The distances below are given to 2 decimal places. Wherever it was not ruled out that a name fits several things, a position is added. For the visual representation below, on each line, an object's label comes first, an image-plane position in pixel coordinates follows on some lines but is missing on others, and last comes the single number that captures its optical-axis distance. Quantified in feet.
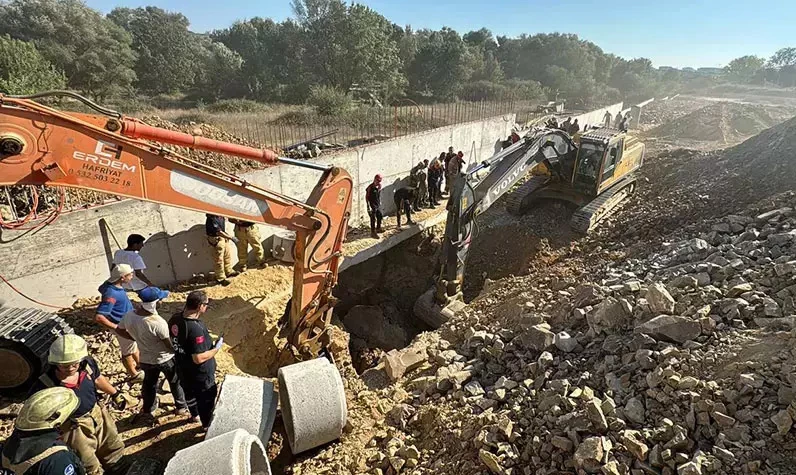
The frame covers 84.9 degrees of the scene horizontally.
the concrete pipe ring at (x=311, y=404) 13.57
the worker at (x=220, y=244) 23.54
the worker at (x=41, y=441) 8.68
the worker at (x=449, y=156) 38.65
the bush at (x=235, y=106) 64.49
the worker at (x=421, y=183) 36.86
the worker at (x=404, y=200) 34.09
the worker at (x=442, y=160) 39.34
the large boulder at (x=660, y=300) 15.61
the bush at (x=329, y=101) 60.34
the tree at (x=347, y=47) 83.20
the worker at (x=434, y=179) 37.88
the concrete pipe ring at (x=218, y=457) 9.98
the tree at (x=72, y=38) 65.05
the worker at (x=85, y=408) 10.37
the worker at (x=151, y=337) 13.92
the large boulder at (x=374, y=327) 27.32
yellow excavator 24.14
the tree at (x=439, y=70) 106.32
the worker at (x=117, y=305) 14.94
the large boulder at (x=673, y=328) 14.20
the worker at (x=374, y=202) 30.73
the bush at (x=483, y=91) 104.81
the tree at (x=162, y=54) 86.94
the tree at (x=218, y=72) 92.22
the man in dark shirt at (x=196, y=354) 13.10
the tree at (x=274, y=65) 83.33
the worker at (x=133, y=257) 17.22
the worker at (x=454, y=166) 38.19
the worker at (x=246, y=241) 25.36
